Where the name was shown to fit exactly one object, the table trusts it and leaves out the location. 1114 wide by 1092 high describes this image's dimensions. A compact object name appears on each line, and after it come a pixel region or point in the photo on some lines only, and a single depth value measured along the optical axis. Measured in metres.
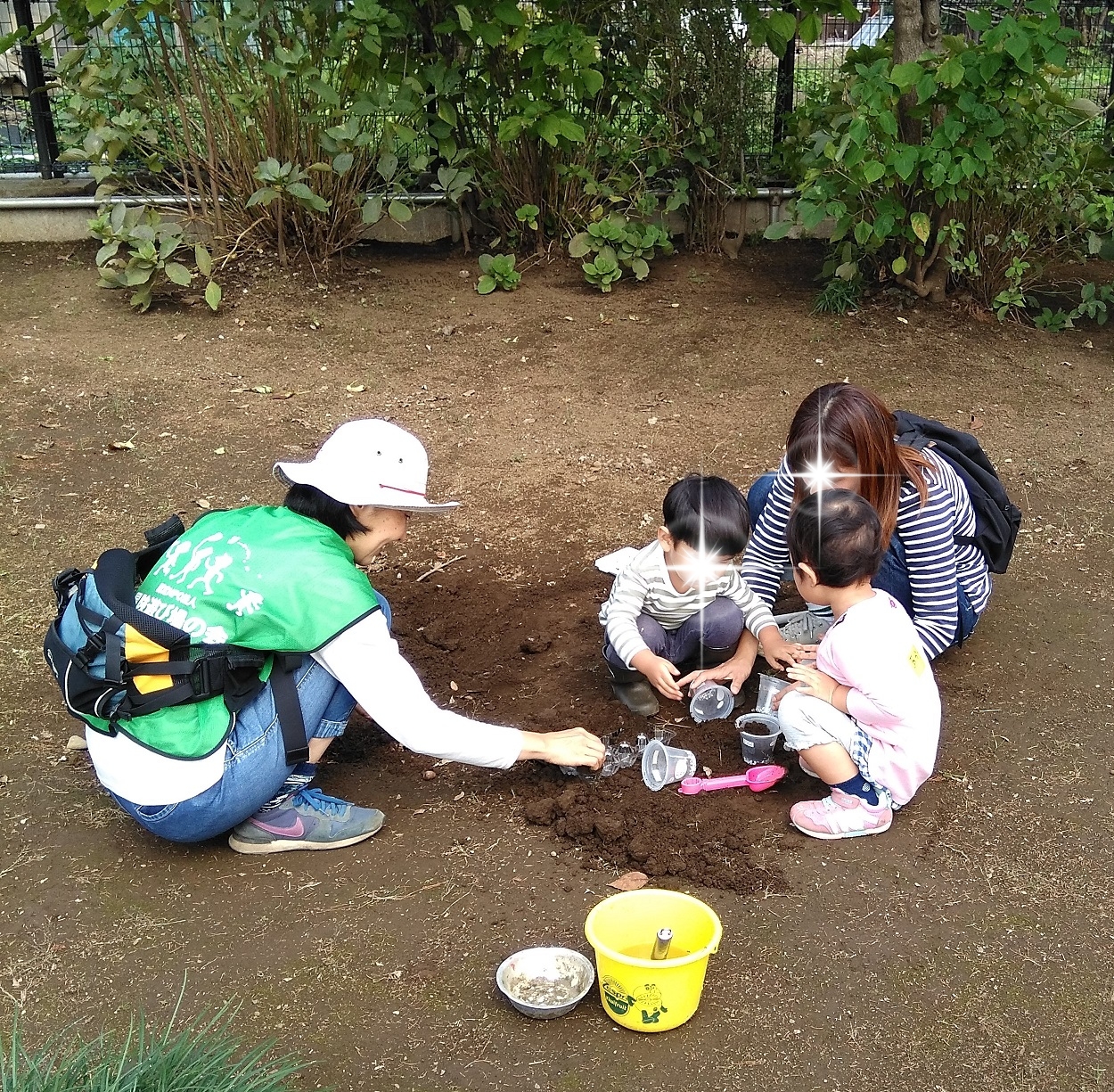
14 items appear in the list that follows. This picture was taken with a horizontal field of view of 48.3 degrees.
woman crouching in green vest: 2.48
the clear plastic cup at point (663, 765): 2.93
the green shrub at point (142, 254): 5.83
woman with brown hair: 2.93
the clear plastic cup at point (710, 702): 3.19
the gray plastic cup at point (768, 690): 3.17
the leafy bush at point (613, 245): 6.22
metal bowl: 2.24
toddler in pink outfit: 2.64
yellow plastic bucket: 2.13
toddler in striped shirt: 3.00
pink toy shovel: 2.89
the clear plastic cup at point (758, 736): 2.99
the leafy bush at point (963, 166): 5.04
